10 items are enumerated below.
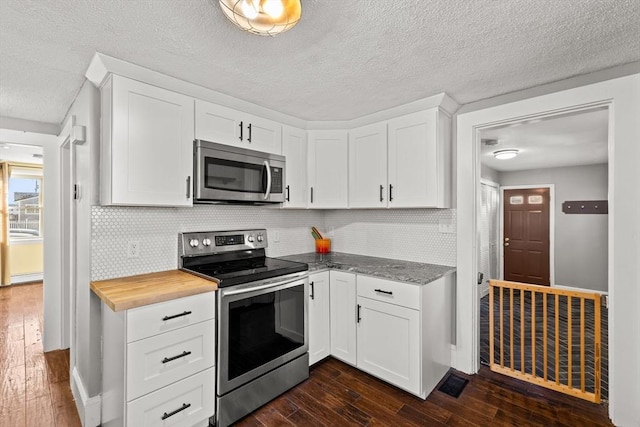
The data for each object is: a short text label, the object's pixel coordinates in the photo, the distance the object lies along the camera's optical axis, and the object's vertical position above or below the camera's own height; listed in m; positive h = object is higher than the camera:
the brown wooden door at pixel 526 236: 5.55 -0.45
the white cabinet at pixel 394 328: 2.14 -0.90
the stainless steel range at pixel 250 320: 1.90 -0.75
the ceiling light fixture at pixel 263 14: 1.19 +0.80
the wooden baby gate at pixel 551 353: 2.16 -1.33
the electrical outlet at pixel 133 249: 2.09 -0.25
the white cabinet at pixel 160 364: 1.54 -0.83
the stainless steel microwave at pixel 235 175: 2.15 +0.29
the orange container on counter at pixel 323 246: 3.31 -0.37
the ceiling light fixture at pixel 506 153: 4.00 +0.78
